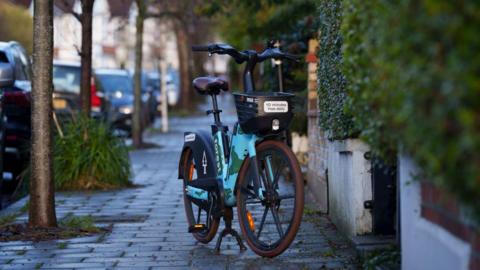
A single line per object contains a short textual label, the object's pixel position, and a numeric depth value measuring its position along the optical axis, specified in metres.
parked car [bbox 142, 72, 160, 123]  30.37
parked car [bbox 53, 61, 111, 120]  19.94
